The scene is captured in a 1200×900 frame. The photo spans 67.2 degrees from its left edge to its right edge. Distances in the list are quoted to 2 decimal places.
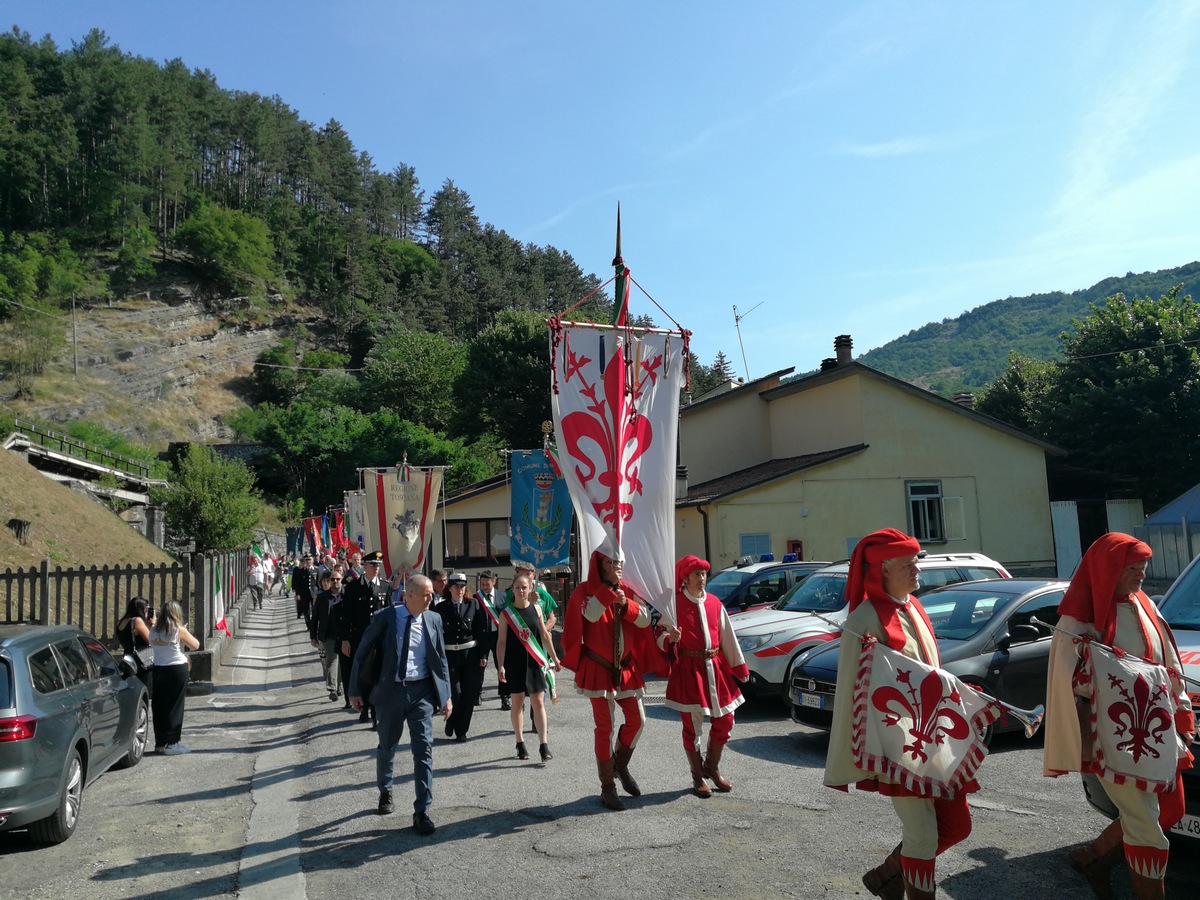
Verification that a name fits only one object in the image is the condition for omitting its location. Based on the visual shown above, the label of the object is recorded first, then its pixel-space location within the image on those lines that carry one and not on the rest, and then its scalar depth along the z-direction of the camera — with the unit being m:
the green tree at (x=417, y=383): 71.31
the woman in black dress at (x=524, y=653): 8.39
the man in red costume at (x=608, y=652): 6.60
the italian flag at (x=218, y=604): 19.01
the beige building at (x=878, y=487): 22.86
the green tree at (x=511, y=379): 49.34
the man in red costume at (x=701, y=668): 6.68
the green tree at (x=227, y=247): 98.81
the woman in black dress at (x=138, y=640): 9.34
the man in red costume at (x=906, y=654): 3.86
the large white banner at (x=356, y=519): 21.91
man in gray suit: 6.20
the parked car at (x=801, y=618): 10.29
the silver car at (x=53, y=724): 5.72
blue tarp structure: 22.44
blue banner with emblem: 12.16
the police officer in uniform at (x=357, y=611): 10.91
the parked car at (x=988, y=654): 8.12
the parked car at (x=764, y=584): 13.67
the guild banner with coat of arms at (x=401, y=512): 13.70
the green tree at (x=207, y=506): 35.50
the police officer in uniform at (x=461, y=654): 9.30
